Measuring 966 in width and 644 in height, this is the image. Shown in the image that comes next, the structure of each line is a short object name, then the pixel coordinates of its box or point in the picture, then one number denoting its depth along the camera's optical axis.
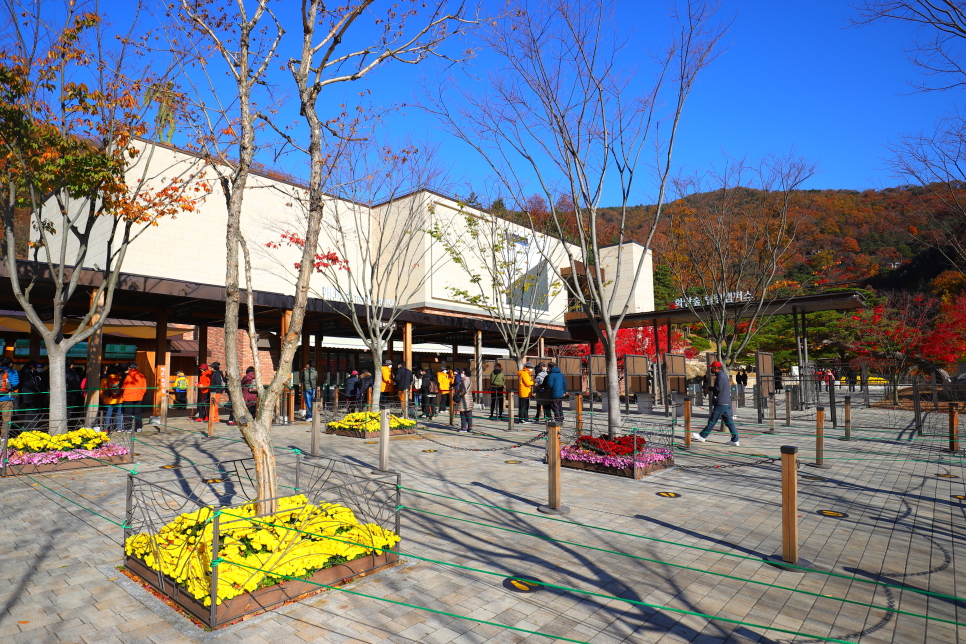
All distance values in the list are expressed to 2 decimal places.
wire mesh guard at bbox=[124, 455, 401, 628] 4.08
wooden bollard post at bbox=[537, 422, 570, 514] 6.90
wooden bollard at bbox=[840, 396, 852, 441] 12.75
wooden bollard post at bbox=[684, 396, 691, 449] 11.45
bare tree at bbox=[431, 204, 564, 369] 20.39
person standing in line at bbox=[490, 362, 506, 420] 17.73
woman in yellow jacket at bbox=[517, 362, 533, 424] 16.72
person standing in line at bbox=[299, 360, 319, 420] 16.92
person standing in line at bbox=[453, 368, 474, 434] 14.63
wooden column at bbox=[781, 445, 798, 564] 5.11
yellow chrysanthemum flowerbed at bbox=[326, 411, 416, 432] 13.66
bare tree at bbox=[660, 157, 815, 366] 15.44
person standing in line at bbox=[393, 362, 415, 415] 16.09
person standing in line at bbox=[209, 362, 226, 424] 15.69
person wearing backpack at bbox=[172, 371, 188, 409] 20.27
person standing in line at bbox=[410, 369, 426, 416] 20.45
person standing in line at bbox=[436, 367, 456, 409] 17.86
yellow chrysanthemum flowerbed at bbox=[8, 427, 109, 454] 9.23
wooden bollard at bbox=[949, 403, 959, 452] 10.85
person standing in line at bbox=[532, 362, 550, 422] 16.55
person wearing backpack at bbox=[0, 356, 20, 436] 12.34
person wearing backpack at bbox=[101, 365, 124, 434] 12.89
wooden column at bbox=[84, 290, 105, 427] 12.32
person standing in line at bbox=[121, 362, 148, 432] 12.70
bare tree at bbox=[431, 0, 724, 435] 10.05
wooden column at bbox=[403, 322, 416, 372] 20.06
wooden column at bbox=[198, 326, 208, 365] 20.17
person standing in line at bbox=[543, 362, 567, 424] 14.51
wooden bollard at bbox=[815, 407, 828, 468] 9.38
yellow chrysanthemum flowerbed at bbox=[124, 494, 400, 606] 4.20
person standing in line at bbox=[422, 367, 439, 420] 18.58
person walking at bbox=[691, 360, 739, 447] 11.95
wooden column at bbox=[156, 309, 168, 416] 16.56
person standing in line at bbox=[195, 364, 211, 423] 17.62
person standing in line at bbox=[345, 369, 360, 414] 18.19
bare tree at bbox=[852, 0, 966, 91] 6.99
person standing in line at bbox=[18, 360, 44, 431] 12.55
